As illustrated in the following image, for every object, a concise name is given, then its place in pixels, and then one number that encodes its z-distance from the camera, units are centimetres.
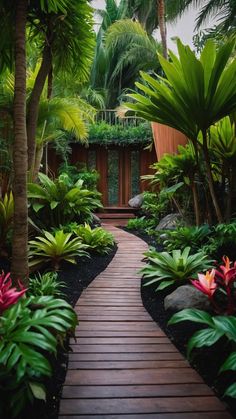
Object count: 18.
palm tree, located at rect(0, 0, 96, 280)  262
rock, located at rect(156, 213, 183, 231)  655
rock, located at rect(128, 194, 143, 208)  1010
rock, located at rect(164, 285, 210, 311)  287
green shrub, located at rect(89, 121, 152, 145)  1045
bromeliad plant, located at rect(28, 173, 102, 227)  527
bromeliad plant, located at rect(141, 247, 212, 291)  344
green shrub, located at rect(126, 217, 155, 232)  795
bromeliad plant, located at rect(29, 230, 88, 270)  413
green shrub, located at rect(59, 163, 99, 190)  1015
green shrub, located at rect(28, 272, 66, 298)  288
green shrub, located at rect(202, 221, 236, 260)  389
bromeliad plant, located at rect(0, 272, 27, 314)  203
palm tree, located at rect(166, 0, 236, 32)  1272
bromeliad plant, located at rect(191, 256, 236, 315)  246
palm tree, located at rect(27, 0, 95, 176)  345
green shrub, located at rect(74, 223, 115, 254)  509
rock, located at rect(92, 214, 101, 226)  760
